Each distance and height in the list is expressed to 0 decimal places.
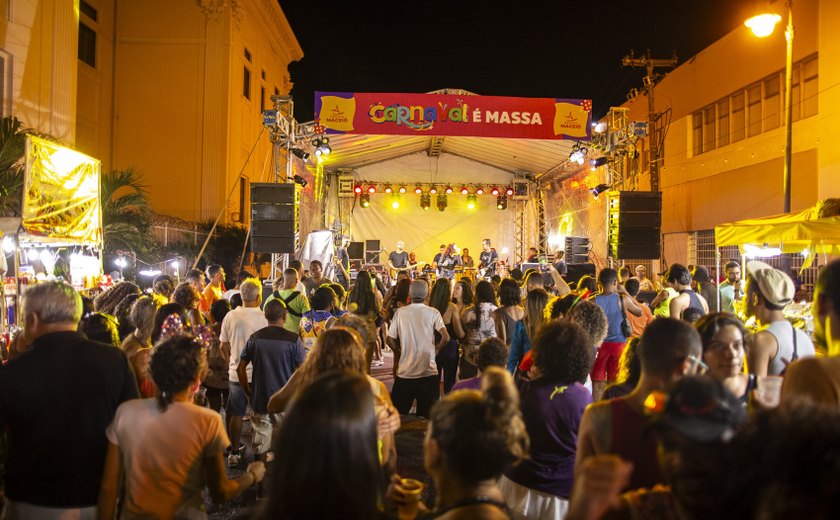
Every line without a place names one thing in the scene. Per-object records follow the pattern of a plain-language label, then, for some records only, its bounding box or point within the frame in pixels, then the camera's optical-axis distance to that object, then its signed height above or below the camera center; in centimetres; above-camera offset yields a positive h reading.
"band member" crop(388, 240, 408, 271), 2183 +11
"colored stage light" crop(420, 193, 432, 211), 2542 +260
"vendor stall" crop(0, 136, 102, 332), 711 +43
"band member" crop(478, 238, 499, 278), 2138 +23
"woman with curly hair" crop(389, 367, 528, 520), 184 -57
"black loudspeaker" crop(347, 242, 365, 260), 2331 +45
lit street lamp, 1052 +418
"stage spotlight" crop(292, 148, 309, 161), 1439 +253
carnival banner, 1495 +363
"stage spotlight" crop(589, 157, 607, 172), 1480 +257
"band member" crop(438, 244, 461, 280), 2067 +8
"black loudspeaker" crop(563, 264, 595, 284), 1517 -8
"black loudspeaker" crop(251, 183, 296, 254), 1297 +86
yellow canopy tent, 759 +57
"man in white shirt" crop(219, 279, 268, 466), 586 -84
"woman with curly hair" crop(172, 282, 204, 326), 595 -39
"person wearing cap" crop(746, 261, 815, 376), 337 -31
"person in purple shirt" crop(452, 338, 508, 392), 461 -66
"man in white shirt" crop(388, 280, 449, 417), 615 -86
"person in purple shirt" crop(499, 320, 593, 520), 312 -81
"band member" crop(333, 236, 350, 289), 1805 -13
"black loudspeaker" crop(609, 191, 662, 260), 1376 +98
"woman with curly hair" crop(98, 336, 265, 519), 265 -83
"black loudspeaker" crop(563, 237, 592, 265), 1798 +55
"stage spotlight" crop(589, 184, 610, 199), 1577 +203
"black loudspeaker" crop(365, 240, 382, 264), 2397 +44
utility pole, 2102 +542
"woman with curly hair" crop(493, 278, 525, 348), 644 -48
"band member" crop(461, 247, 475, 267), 2225 +21
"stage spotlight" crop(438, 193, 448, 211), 2573 +261
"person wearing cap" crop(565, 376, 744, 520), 128 -43
